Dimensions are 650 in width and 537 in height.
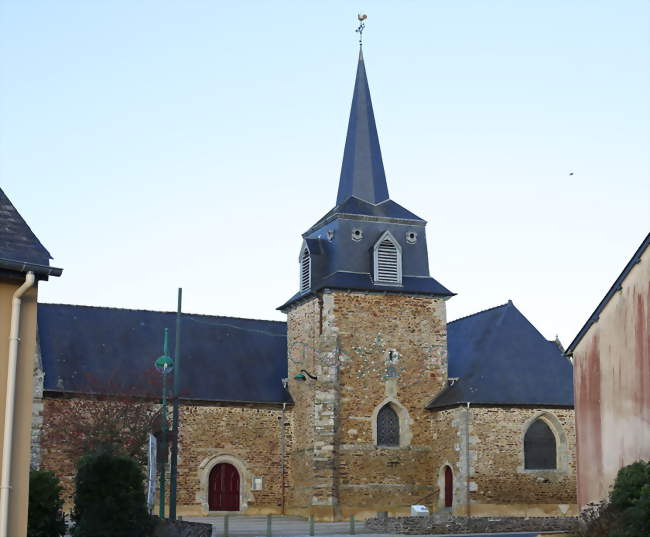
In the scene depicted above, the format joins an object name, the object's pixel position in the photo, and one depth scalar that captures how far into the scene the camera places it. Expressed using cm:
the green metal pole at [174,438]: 2229
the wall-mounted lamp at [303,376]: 3138
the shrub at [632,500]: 1602
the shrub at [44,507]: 1652
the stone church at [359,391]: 3125
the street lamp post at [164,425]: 2234
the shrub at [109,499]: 1611
